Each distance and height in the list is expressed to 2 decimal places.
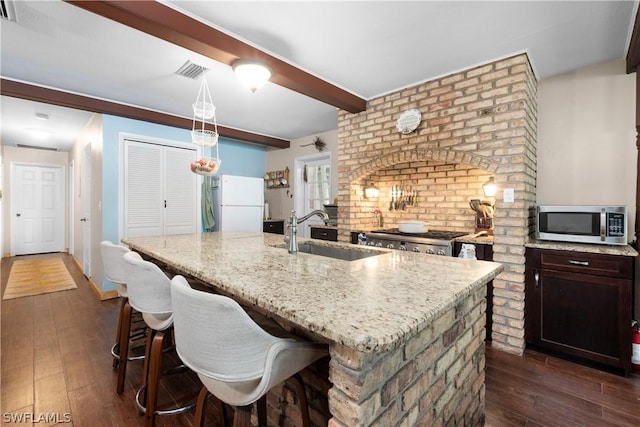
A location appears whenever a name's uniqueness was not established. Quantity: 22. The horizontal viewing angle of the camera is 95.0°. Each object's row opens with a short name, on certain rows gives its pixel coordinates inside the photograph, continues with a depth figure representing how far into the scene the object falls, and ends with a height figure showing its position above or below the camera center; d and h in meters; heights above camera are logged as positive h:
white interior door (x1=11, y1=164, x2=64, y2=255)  6.31 +0.01
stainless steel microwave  2.17 -0.10
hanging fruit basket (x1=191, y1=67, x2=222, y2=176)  2.63 +0.64
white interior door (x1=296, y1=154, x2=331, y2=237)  5.32 +0.47
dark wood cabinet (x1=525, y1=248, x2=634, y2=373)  2.06 -0.70
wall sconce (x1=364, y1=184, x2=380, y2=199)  3.80 +0.25
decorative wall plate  3.01 +0.95
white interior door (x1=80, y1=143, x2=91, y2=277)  4.42 +0.03
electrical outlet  2.44 +0.14
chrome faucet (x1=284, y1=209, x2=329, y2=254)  1.84 -0.11
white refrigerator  4.88 +0.14
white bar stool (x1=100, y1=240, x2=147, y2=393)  1.87 -0.57
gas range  2.75 -0.30
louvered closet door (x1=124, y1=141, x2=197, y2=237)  3.96 +0.28
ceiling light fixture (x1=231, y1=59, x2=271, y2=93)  2.27 +1.10
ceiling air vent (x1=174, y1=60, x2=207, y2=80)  2.66 +1.32
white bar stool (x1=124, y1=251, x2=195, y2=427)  1.45 -0.47
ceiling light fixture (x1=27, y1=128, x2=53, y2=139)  4.79 +1.30
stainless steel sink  1.96 -0.29
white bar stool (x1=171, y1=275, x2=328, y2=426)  0.85 -0.43
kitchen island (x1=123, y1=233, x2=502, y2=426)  0.75 -0.28
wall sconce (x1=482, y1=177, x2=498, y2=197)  2.92 +0.24
